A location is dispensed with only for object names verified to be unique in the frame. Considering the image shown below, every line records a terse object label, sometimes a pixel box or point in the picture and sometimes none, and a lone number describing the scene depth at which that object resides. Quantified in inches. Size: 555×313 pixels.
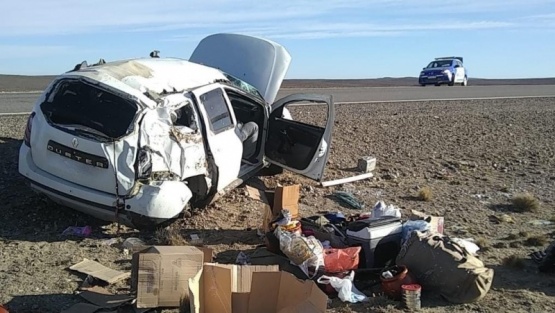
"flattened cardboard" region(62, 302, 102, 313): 193.0
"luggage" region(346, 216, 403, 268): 236.7
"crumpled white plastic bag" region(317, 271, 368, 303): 209.9
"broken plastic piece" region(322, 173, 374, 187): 382.3
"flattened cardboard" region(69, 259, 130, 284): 220.4
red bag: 223.9
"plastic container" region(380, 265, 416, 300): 212.7
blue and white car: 1310.3
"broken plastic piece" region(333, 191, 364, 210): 348.2
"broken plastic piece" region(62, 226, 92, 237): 265.4
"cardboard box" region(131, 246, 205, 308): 197.0
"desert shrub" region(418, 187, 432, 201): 364.8
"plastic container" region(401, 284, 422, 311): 206.4
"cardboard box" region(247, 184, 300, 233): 276.8
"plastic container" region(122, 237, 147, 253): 252.2
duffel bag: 213.8
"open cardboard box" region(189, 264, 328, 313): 179.2
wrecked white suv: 246.2
